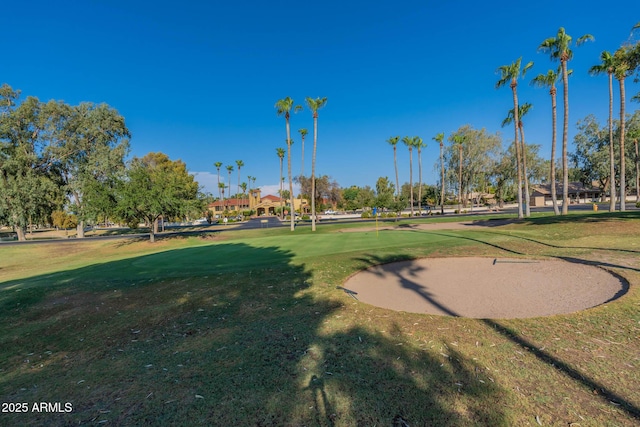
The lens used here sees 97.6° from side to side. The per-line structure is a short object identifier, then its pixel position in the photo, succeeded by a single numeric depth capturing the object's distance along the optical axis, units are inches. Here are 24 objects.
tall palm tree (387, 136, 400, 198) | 2256.8
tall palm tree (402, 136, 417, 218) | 2210.3
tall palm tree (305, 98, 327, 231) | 1268.5
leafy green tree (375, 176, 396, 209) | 1939.0
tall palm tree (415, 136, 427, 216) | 2250.2
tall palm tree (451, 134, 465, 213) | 2213.3
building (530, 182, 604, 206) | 2763.3
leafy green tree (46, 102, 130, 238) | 1381.6
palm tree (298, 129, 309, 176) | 1799.5
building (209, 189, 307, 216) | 3742.6
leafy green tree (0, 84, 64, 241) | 1256.2
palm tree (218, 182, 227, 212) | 4159.9
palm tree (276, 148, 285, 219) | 2434.8
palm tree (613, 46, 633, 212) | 972.9
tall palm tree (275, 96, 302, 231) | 1273.3
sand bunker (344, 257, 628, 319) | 284.4
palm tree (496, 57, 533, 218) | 1128.2
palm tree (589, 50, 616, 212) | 1018.2
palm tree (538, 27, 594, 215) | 966.4
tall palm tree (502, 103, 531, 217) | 1298.0
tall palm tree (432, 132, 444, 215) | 2287.2
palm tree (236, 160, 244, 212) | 3869.1
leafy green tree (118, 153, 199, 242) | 971.9
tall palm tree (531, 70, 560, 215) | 1080.6
